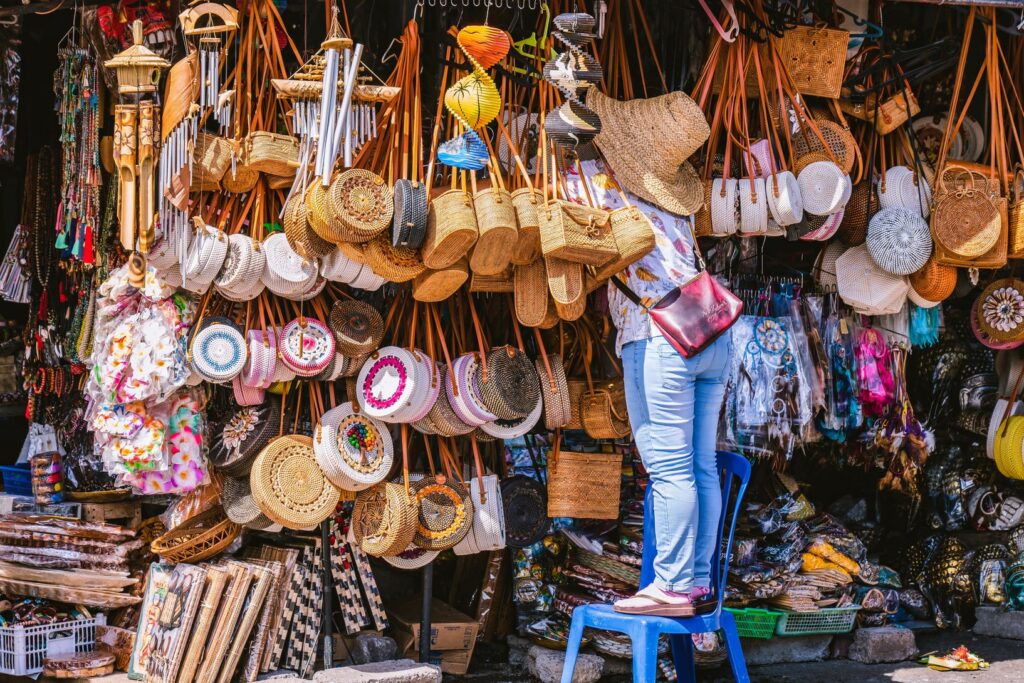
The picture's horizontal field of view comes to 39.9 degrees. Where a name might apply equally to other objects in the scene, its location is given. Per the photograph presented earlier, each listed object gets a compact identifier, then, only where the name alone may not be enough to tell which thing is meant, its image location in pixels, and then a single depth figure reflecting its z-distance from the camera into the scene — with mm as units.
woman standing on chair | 4961
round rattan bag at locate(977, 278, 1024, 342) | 6594
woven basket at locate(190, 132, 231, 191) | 5297
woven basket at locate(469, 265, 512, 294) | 5516
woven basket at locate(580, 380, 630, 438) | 5828
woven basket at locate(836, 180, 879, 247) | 6133
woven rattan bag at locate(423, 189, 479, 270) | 5090
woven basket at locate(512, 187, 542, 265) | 5203
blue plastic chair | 4871
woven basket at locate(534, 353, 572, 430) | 5820
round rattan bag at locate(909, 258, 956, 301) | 6145
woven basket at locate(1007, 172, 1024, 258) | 6117
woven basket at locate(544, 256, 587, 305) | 5266
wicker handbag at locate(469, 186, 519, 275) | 5137
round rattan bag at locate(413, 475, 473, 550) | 5684
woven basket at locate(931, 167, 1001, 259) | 6043
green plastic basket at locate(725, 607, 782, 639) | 6242
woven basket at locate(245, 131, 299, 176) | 5367
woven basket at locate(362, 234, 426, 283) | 5203
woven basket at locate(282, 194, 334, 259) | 5301
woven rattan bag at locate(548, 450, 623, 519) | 5844
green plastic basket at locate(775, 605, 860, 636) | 6312
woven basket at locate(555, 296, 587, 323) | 5332
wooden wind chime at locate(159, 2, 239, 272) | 5102
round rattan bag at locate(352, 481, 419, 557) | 5570
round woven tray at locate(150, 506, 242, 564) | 5688
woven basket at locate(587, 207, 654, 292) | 5152
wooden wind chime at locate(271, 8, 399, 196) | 5047
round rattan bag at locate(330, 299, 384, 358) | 5613
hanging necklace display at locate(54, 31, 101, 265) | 6133
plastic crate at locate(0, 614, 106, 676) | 5699
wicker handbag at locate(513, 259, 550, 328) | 5438
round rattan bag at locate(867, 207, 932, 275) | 6062
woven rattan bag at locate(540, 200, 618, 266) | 5113
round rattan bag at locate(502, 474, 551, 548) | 5898
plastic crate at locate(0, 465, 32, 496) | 6793
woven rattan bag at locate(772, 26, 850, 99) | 6004
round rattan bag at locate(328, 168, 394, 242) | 5074
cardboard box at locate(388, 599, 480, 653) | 6051
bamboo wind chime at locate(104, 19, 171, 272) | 5105
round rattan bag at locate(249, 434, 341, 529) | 5508
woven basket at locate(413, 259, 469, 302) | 5320
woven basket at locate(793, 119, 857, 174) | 5957
